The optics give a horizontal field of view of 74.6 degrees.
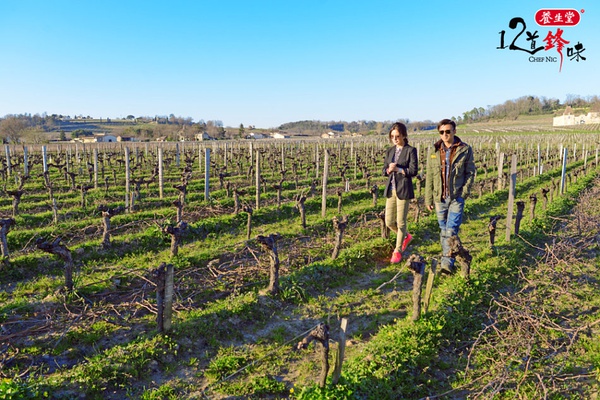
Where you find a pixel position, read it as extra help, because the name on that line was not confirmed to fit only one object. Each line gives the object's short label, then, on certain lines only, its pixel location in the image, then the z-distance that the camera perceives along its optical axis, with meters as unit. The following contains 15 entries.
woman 6.11
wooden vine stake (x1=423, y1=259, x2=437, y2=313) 4.66
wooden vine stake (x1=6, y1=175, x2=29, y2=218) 9.63
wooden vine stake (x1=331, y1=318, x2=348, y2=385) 3.29
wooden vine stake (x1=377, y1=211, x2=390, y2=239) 8.06
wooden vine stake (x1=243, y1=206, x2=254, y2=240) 8.46
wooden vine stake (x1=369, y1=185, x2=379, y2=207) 11.79
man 5.93
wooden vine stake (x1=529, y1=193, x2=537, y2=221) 9.38
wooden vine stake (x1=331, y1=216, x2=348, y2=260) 6.88
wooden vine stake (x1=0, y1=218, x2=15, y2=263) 6.71
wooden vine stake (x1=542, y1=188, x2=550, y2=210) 10.80
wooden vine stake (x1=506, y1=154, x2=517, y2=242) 7.62
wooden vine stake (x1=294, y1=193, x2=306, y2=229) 9.34
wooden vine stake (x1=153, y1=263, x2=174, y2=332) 4.44
